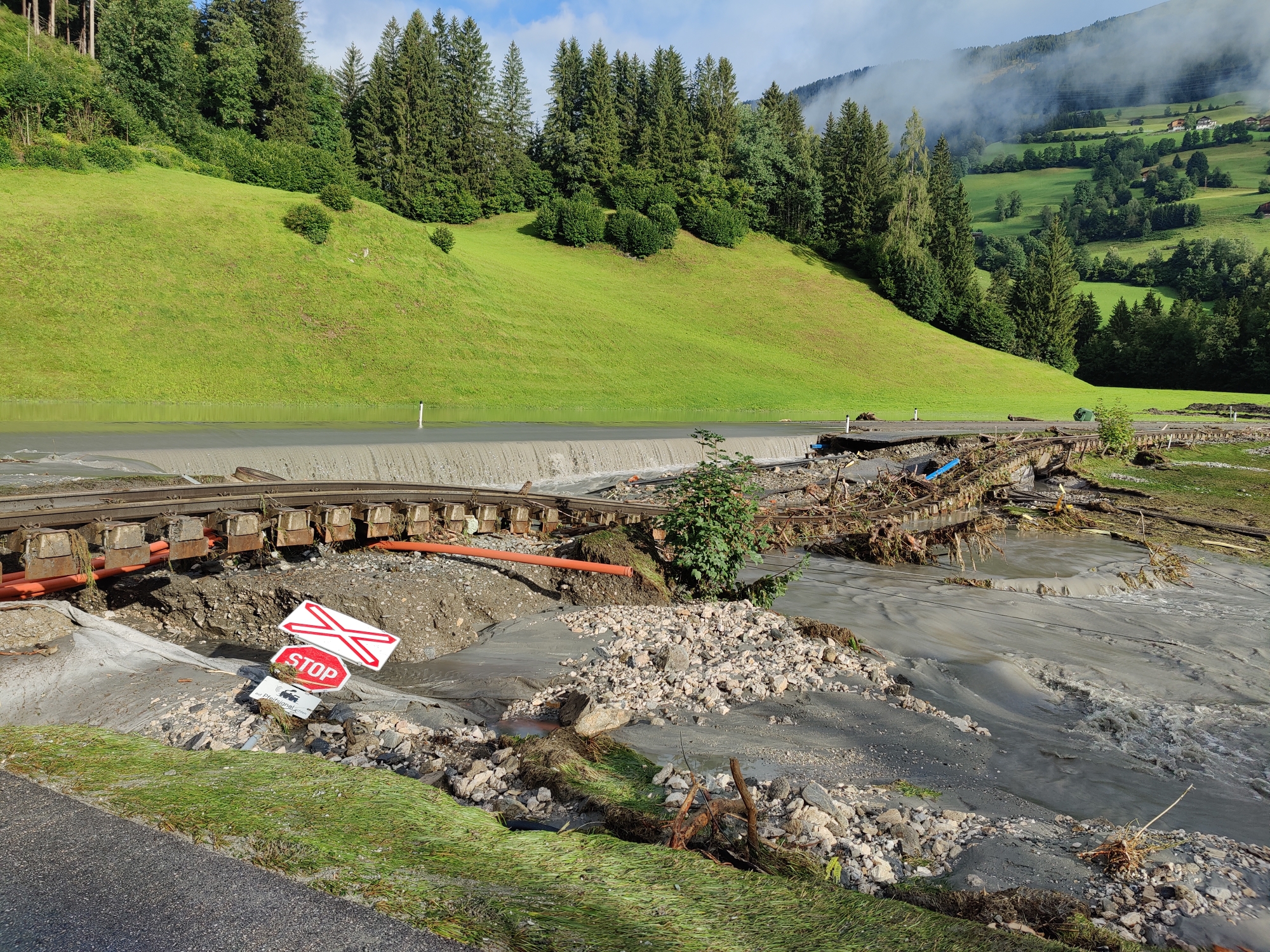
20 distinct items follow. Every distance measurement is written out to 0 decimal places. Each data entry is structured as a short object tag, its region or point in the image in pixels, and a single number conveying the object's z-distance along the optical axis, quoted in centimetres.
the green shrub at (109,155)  5044
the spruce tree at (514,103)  9125
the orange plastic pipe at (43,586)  902
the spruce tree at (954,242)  7894
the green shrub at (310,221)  4844
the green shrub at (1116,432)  3116
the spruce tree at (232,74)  7281
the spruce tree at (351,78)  9700
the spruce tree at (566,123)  8588
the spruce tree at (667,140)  8550
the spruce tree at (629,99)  9138
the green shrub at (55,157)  4831
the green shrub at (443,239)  5508
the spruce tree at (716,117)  8856
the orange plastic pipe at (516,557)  1162
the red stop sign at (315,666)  726
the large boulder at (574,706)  753
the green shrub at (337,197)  5147
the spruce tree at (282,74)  7519
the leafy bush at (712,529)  1210
